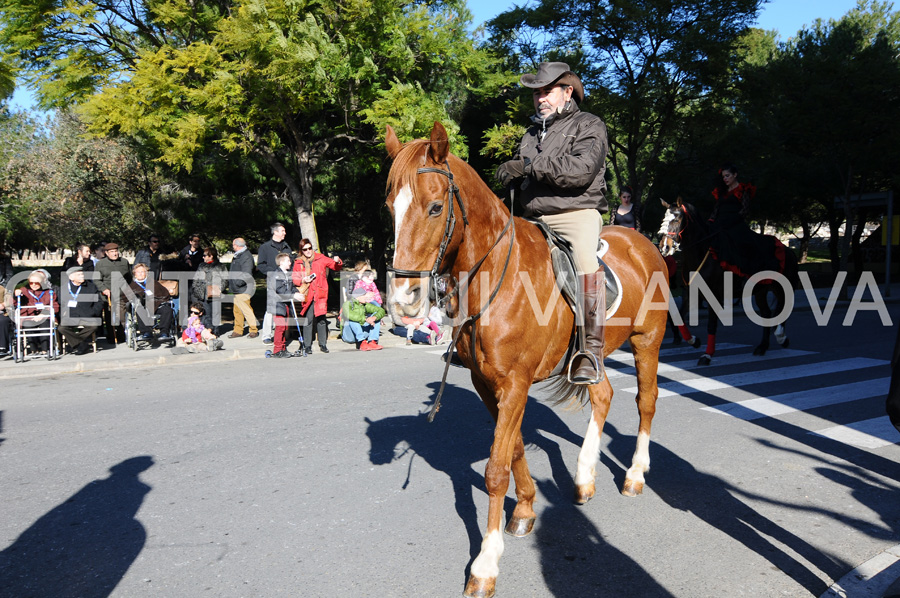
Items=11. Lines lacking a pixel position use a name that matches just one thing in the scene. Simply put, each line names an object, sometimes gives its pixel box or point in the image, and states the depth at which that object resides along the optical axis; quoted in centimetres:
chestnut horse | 339
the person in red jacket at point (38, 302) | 1131
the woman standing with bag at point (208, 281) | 1330
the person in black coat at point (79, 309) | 1171
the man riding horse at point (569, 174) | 416
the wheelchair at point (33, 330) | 1113
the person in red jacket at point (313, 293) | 1201
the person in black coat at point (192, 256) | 1393
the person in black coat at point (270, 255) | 1263
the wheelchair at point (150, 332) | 1225
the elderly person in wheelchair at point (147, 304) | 1226
